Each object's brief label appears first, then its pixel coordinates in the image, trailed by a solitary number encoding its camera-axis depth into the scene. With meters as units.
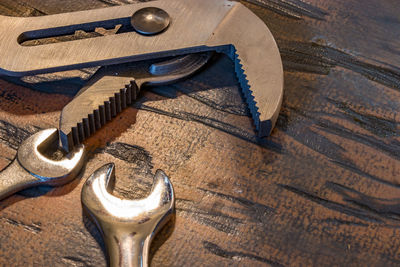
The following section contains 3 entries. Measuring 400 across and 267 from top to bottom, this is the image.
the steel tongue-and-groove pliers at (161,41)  0.43
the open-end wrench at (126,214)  0.40
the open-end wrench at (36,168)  0.42
